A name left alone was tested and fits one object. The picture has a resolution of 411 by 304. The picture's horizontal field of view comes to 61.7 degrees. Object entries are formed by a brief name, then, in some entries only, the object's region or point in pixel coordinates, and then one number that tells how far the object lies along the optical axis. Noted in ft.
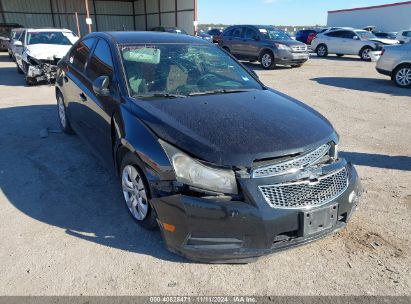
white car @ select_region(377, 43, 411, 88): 33.58
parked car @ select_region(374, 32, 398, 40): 86.15
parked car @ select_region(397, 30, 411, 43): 78.18
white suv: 59.00
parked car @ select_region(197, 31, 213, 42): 73.98
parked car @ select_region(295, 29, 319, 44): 97.45
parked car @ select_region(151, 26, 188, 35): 72.13
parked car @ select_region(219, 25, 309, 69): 46.14
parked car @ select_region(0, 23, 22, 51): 68.33
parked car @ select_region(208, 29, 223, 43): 96.78
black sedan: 7.80
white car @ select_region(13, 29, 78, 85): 32.89
